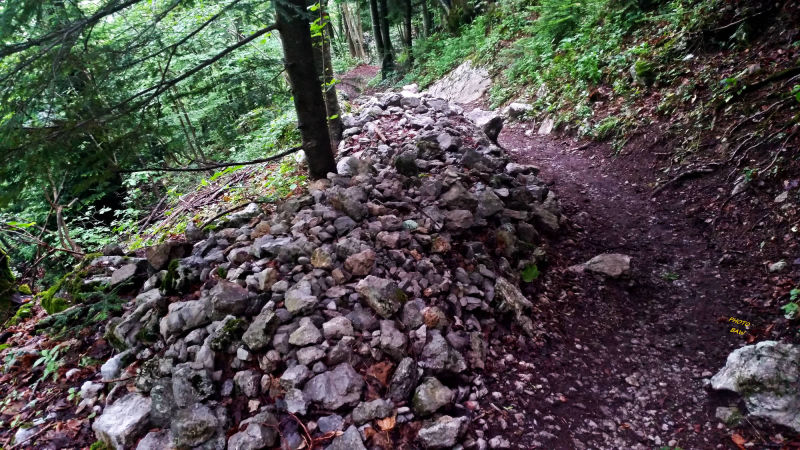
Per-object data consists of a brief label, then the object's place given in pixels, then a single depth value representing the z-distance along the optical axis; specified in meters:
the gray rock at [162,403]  2.83
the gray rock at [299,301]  3.25
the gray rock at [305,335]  3.04
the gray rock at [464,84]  14.26
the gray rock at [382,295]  3.37
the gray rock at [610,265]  4.52
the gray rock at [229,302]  3.30
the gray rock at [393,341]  3.12
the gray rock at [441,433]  2.71
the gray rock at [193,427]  2.68
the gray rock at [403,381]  2.92
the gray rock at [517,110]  10.76
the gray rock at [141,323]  3.43
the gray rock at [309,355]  2.97
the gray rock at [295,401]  2.77
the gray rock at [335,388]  2.80
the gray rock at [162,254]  4.14
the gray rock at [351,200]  4.25
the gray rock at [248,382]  2.92
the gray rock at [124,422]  2.75
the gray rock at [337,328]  3.12
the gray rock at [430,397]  2.86
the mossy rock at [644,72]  7.45
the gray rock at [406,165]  5.26
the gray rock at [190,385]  2.88
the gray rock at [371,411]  2.75
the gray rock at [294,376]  2.87
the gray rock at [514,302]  3.88
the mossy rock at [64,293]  4.09
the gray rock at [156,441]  2.69
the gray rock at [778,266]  3.94
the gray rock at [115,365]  3.27
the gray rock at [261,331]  3.07
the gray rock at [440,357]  3.14
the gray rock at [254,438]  2.61
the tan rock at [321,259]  3.64
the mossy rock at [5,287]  4.54
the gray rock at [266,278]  3.47
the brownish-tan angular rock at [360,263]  3.64
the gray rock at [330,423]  2.71
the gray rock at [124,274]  4.10
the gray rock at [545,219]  5.26
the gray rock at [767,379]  2.73
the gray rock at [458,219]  4.49
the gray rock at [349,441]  2.58
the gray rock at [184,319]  3.30
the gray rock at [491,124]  8.03
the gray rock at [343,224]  4.06
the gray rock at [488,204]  4.81
